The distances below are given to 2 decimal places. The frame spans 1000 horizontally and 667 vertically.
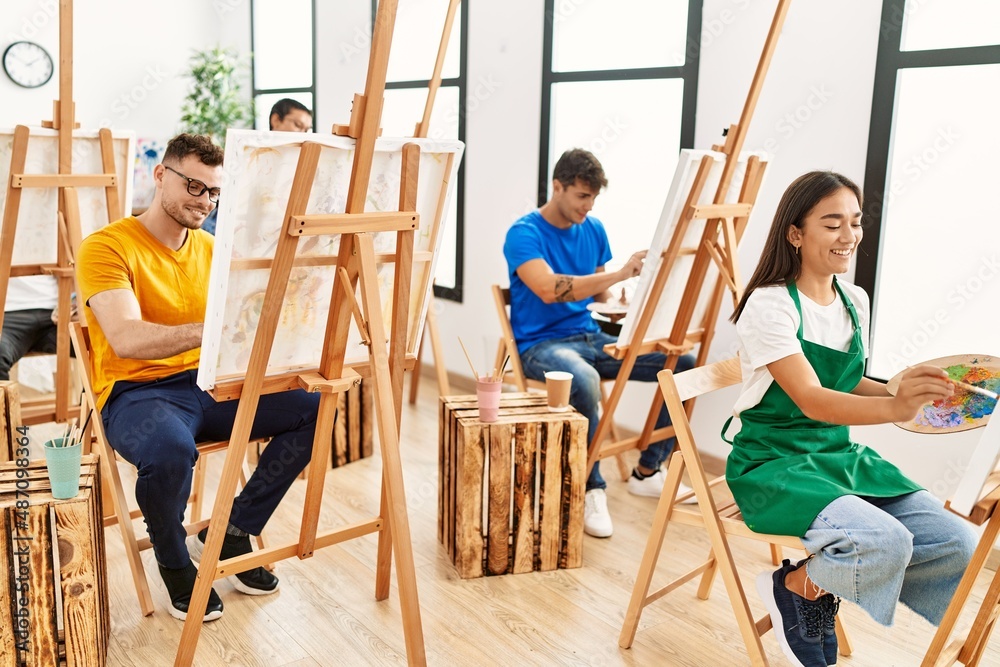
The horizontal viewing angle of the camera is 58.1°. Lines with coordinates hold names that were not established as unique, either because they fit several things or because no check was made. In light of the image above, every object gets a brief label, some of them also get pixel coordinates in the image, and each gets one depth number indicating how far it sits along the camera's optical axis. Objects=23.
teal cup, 1.89
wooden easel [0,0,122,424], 2.61
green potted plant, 5.80
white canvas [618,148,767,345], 2.57
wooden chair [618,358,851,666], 2.04
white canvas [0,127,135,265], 2.69
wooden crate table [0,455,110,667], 1.89
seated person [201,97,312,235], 3.90
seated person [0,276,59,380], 3.24
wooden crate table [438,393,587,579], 2.61
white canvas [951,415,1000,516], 1.56
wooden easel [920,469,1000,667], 1.73
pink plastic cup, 2.63
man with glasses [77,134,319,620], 2.22
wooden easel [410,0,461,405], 2.72
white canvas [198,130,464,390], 1.79
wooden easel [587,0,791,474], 2.65
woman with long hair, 1.82
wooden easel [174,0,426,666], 1.84
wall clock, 5.26
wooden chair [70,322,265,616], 2.35
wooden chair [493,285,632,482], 3.30
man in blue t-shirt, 3.13
